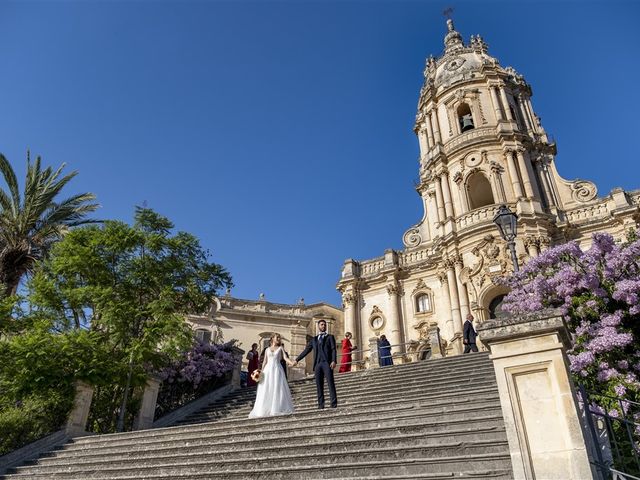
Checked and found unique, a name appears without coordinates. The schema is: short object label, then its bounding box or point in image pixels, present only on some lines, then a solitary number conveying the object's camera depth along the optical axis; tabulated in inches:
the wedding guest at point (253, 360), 624.7
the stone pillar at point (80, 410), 447.5
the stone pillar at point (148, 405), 507.2
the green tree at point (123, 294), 522.0
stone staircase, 232.2
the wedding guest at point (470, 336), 648.7
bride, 375.1
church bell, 1208.7
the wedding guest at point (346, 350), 669.7
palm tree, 695.1
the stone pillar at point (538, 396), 158.4
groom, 363.6
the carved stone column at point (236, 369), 633.6
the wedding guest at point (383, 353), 672.9
